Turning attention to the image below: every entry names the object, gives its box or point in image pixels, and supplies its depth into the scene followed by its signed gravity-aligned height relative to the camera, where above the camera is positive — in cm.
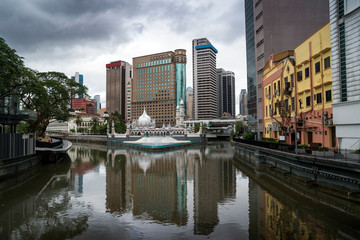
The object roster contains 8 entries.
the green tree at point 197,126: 12142 +137
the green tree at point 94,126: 10797 +177
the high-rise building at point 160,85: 17675 +3399
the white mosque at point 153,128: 8925 +33
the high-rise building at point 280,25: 5656 +2579
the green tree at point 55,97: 3881 +576
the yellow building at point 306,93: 2556 +468
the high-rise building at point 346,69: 2041 +527
